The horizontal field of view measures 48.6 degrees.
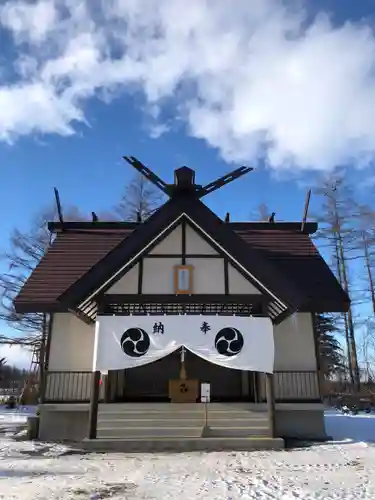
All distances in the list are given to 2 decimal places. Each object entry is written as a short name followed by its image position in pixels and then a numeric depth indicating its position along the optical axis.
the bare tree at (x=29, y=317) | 18.31
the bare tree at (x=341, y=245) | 19.66
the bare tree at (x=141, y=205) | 19.52
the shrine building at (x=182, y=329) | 9.14
